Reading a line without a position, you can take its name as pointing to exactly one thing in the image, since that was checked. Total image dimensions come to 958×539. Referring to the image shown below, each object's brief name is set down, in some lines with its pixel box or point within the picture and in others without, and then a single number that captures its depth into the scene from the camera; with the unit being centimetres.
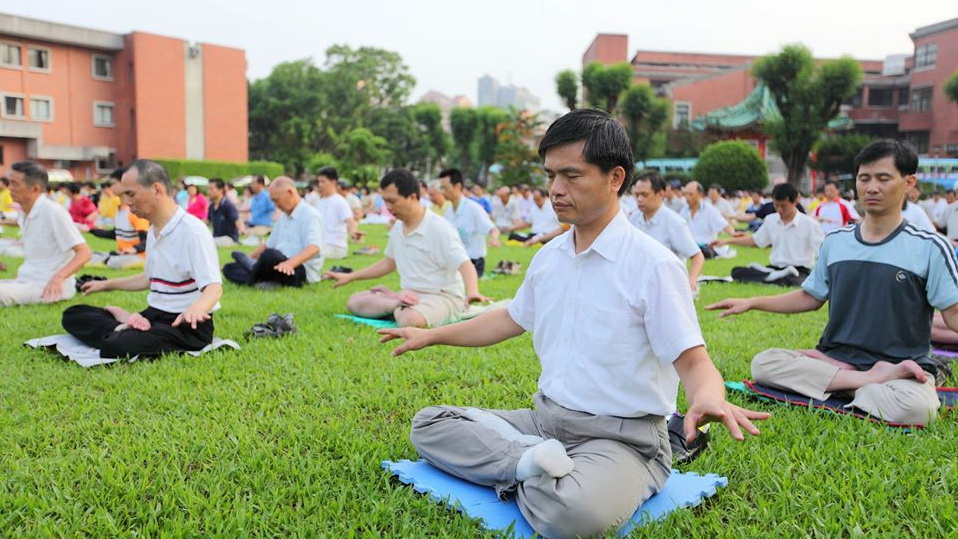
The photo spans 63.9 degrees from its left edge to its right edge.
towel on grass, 508
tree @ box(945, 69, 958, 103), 3631
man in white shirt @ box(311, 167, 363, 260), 1238
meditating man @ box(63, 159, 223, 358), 511
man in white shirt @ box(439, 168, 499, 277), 992
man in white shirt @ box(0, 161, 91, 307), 698
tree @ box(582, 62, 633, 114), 3756
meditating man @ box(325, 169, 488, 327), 655
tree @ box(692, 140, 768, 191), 3114
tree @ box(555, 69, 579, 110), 3741
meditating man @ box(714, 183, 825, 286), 955
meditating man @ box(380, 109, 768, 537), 261
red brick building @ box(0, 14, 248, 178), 3491
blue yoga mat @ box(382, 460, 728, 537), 277
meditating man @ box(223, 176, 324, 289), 895
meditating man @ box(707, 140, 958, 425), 400
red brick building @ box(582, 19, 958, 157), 4288
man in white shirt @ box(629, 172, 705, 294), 770
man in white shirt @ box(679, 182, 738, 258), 1178
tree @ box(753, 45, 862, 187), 3291
